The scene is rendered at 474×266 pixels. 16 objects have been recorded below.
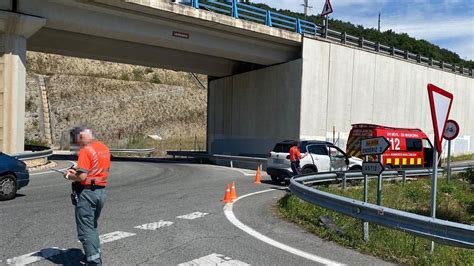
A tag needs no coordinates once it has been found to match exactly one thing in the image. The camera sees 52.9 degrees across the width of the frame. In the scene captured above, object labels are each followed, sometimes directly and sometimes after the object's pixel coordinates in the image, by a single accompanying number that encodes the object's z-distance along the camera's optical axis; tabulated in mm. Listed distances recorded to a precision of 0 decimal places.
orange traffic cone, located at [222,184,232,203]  12281
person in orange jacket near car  16672
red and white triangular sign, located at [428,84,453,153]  6918
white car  17328
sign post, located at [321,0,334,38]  29617
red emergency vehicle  20688
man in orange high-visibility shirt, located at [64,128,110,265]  5375
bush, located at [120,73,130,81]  68562
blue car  11500
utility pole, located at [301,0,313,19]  57441
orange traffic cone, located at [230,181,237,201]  12617
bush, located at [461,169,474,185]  19622
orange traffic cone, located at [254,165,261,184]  18330
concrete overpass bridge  20906
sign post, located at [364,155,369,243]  7645
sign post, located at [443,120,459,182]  14481
